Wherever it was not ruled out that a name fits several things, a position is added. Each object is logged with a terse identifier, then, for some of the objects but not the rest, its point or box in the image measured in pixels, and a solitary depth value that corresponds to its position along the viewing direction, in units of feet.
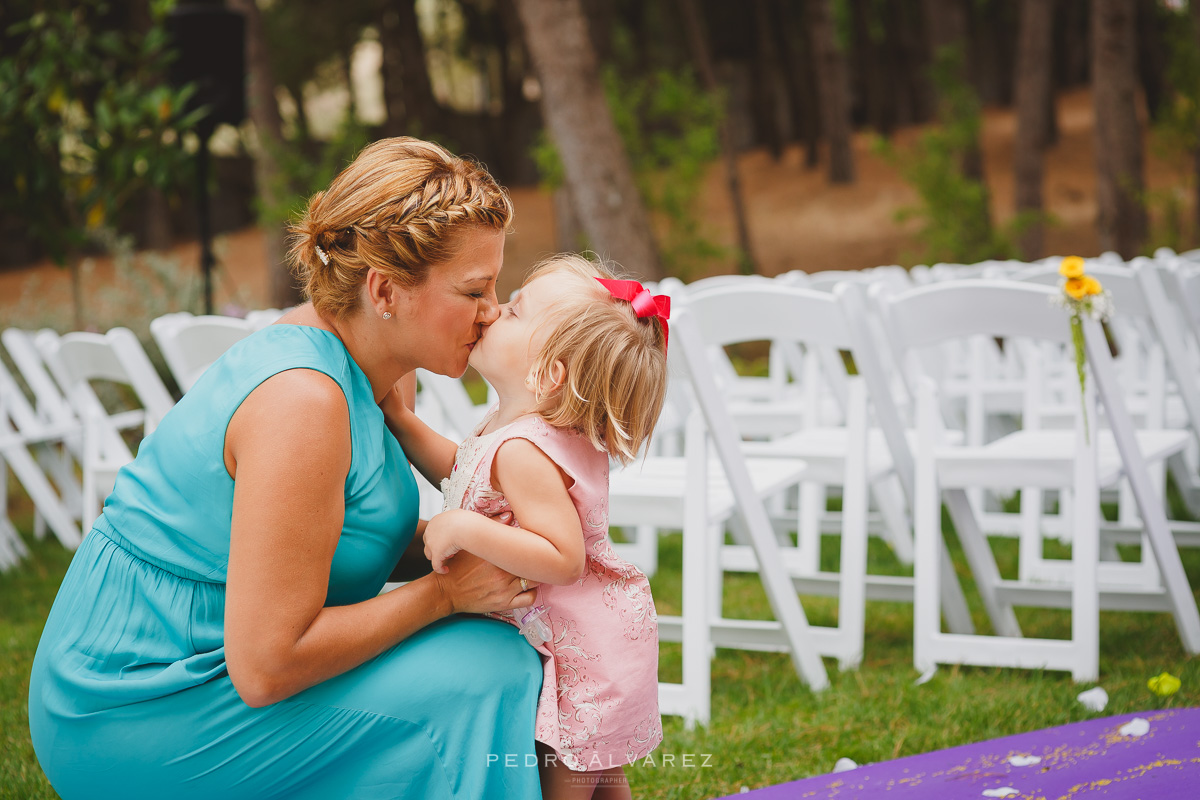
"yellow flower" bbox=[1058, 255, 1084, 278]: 10.07
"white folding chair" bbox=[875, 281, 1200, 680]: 10.36
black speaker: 23.58
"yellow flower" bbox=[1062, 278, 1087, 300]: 9.95
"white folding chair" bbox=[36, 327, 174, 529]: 13.48
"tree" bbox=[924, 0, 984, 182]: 57.11
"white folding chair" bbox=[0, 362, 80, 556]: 18.48
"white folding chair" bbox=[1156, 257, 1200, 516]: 11.96
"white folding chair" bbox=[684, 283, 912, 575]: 10.88
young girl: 6.18
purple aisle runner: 7.27
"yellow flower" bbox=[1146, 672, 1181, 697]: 9.73
